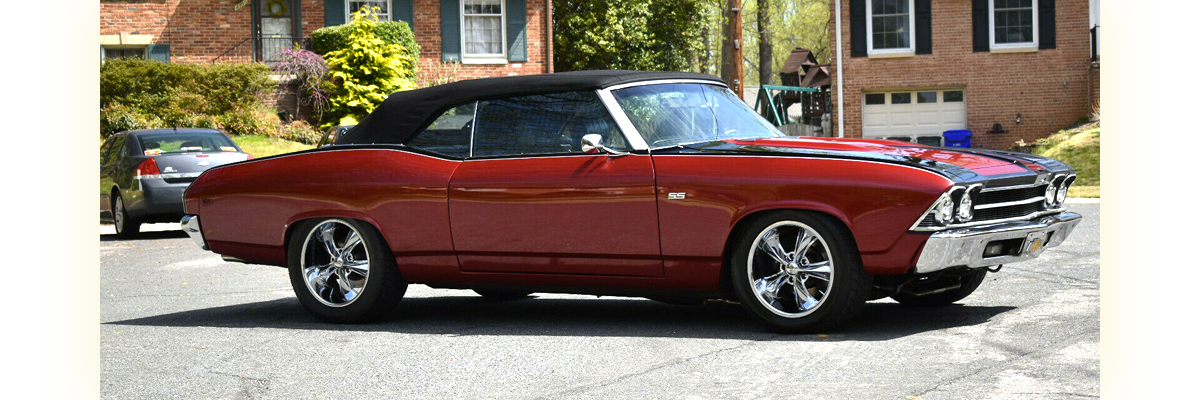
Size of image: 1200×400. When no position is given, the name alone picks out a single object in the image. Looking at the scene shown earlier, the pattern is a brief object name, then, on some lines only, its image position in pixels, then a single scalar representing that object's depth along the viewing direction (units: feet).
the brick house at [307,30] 95.25
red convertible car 19.97
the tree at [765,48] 161.83
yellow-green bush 91.30
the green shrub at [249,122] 85.87
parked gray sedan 50.01
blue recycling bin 97.35
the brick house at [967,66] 97.35
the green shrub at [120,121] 81.56
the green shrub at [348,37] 93.50
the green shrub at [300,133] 88.33
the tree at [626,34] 118.83
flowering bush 91.86
